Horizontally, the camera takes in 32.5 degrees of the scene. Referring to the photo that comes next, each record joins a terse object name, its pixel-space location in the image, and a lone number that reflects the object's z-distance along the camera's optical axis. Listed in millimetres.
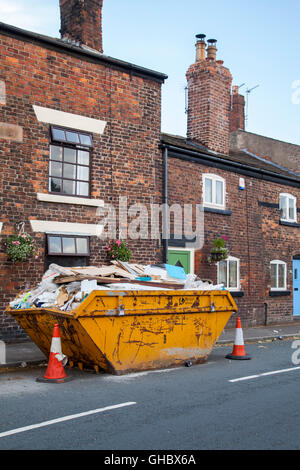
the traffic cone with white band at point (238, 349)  10039
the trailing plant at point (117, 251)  12875
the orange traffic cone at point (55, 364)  7512
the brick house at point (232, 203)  15289
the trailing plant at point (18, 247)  11000
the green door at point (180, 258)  14586
